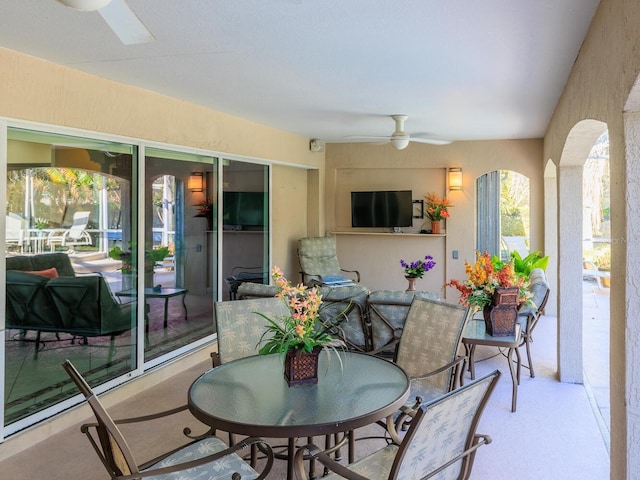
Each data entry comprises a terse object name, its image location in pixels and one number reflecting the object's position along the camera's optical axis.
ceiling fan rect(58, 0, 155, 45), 2.51
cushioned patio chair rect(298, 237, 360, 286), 7.11
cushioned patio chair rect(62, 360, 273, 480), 1.73
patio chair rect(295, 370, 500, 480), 1.54
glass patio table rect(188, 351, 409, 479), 1.90
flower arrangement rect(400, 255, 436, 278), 5.99
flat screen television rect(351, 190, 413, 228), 7.61
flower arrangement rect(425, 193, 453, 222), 7.43
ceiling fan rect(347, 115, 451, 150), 5.47
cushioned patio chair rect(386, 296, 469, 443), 2.81
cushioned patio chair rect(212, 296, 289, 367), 3.03
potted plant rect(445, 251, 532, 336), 3.89
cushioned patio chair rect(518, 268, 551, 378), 4.37
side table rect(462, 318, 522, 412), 3.69
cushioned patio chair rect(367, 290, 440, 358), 3.68
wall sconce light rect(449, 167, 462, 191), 7.39
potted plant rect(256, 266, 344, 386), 2.27
